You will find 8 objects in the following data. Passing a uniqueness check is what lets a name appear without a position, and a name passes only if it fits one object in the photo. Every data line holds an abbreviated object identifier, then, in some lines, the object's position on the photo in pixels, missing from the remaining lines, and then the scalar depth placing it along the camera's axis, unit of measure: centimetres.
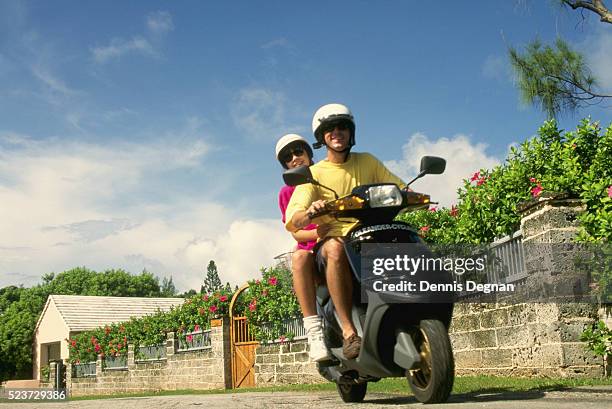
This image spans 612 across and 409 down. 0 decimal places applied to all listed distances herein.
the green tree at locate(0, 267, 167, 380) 4656
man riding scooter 424
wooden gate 1549
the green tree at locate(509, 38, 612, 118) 1327
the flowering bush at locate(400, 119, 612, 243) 730
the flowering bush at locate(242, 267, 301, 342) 1369
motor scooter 383
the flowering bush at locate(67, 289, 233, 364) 1722
